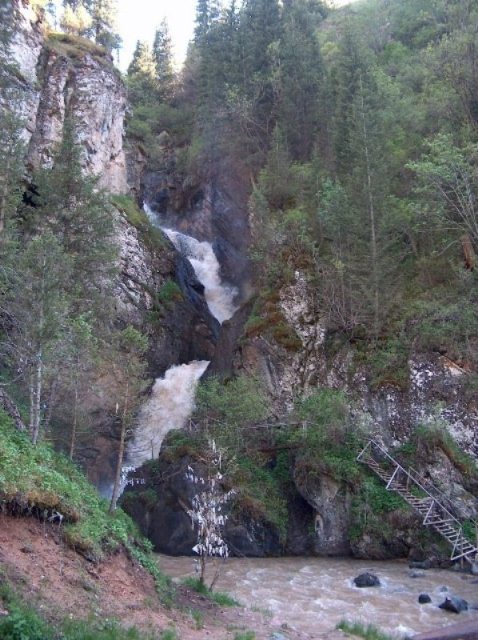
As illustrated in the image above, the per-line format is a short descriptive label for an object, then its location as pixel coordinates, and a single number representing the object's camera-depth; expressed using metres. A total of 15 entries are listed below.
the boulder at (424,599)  14.48
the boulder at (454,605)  13.79
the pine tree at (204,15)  54.09
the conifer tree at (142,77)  55.16
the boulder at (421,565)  17.89
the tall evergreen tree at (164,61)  56.97
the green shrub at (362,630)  11.74
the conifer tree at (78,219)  22.30
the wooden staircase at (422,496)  17.80
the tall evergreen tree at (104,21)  44.38
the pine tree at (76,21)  40.72
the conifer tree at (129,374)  17.11
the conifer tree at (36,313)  14.34
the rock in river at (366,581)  16.14
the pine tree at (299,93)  35.97
